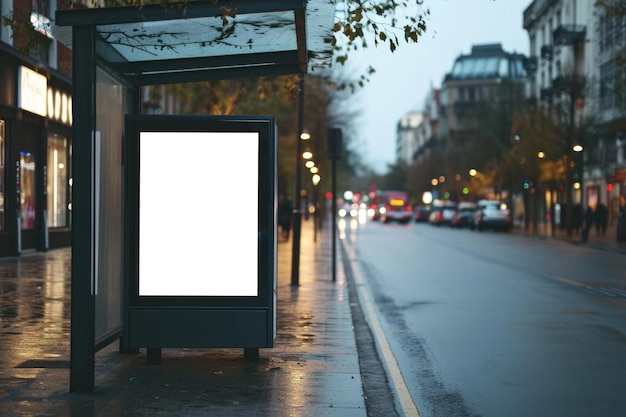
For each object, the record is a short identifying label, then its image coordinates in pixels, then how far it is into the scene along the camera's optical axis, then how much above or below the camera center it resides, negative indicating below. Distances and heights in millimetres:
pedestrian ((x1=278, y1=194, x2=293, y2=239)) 42188 -738
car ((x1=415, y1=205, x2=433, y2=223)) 102000 -1726
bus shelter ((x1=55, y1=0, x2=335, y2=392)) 7637 +263
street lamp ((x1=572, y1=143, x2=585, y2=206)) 48000 +2200
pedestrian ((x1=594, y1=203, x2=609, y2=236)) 48781 -941
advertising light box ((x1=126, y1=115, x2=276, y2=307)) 8734 -121
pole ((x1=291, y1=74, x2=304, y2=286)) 18641 -444
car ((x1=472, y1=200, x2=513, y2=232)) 61844 -1231
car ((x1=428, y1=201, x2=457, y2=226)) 82875 -1370
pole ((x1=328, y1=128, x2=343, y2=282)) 20078 +1000
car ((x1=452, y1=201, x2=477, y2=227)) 74750 -1336
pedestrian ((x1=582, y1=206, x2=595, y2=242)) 42222 -987
